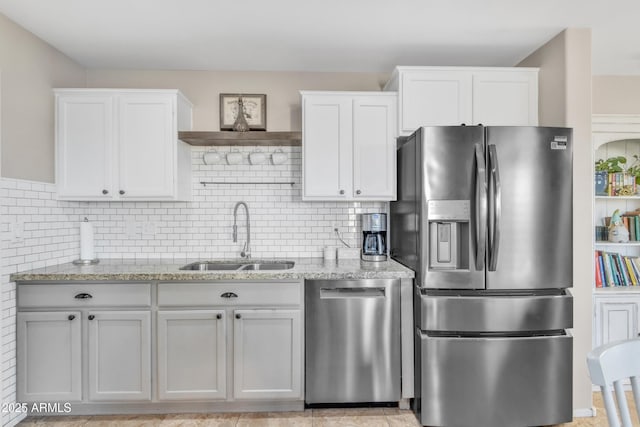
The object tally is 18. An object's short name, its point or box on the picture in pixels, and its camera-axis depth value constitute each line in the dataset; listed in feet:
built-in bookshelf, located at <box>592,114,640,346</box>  10.83
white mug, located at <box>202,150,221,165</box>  10.76
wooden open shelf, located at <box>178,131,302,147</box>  9.91
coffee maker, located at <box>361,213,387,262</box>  10.00
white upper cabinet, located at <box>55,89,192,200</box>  9.87
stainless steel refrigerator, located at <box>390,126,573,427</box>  8.09
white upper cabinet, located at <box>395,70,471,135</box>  9.84
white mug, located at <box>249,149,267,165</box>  10.82
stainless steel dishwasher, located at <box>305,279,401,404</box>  8.72
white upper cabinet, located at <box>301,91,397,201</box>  10.04
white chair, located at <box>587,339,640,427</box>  3.43
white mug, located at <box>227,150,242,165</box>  10.89
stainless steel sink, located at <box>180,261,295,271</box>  10.78
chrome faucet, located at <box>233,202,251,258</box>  11.11
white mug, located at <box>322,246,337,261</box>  10.51
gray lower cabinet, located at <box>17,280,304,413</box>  8.57
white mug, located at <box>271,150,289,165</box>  10.89
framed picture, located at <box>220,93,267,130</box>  11.19
